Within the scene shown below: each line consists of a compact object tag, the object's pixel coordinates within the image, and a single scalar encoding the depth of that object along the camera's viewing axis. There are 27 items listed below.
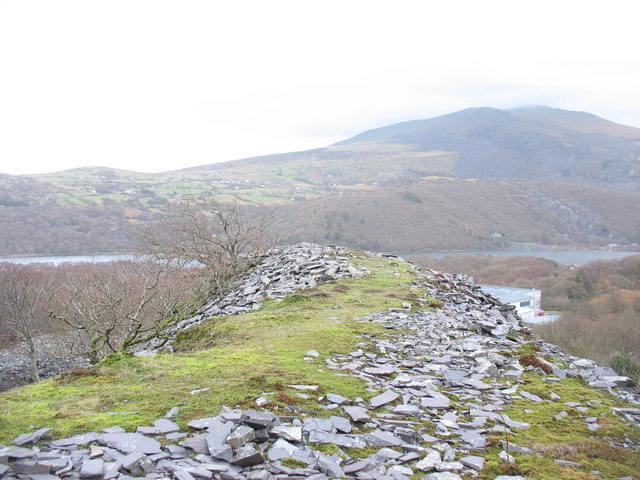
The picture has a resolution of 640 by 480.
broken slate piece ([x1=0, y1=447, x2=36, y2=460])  4.34
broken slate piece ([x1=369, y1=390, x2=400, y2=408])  6.66
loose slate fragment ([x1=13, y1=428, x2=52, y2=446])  4.72
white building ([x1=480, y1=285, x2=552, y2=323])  58.50
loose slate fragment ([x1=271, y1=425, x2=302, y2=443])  5.19
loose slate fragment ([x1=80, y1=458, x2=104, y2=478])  4.23
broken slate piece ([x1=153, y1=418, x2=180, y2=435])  5.23
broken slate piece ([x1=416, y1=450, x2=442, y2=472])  4.95
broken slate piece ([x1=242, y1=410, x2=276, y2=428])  5.26
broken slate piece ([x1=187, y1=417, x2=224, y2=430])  5.30
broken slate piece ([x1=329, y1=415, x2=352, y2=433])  5.66
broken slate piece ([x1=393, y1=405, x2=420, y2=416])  6.46
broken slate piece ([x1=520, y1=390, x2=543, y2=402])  7.60
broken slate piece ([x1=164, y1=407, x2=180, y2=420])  5.64
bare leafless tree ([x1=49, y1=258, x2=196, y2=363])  12.34
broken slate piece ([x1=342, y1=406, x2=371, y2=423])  6.02
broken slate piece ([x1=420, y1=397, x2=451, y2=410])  6.83
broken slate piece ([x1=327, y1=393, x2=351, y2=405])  6.52
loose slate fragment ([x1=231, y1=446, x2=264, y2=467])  4.59
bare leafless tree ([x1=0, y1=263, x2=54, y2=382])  29.00
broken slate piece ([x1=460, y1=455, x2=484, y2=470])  5.06
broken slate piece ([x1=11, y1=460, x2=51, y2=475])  4.17
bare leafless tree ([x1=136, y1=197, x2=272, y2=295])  24.47
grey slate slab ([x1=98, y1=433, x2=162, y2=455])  4.75
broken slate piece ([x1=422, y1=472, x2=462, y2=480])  4.72
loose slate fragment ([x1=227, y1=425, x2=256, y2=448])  4.86
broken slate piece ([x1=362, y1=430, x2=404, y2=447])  5.45
